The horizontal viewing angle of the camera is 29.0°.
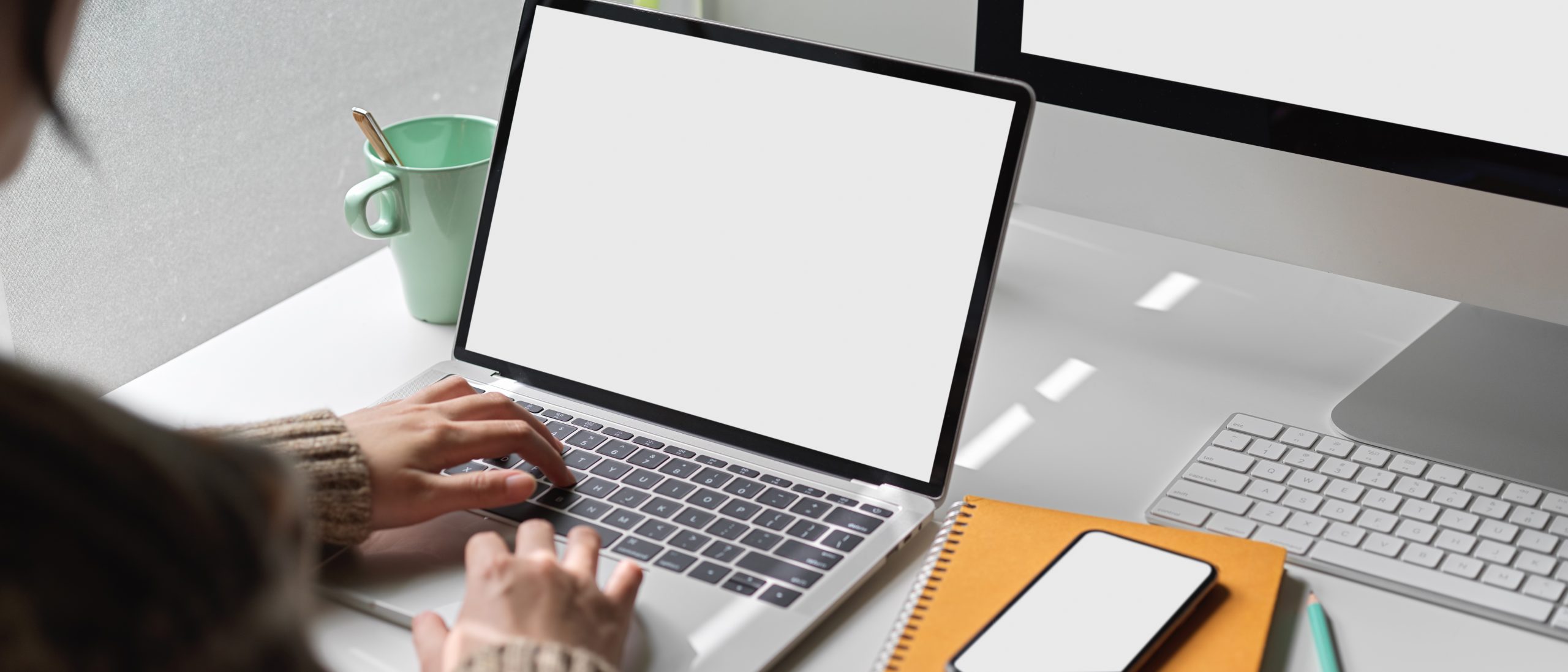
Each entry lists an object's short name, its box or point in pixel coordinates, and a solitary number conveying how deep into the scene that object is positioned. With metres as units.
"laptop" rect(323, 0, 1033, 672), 1.32
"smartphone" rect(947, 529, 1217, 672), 1.24
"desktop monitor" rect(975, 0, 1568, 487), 1.34
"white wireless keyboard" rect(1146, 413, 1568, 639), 1.31
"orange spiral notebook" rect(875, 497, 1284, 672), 1.26
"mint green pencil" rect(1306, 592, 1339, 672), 1.27
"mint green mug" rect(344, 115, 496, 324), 1.51
